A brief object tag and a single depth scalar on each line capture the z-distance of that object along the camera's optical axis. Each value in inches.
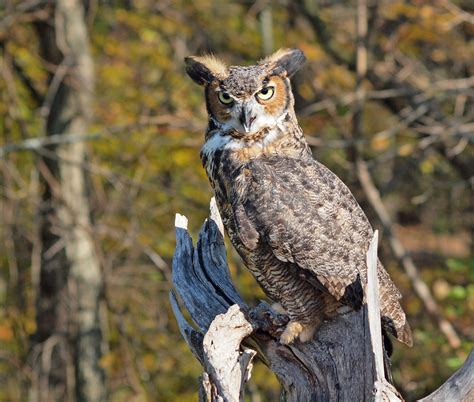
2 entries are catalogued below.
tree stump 237.0
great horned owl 266.8
